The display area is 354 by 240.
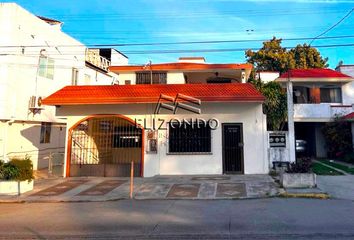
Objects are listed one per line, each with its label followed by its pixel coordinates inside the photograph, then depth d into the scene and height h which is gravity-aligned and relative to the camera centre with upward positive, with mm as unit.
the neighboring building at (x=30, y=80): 17969 +4508
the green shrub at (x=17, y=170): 12383 -731
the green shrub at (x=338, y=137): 20739 +968
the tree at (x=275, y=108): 22188 +3061
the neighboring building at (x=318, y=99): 23078 +4009
